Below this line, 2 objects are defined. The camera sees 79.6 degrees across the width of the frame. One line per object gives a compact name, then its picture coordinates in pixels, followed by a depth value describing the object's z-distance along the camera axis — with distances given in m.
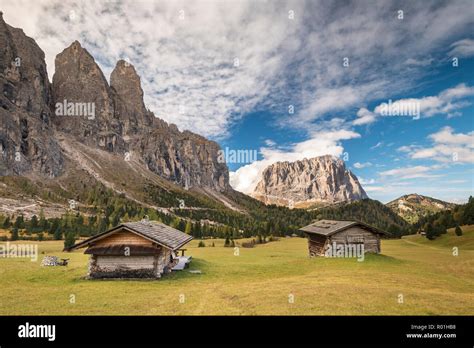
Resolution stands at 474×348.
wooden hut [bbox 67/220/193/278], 23.69
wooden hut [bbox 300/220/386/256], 37.19
